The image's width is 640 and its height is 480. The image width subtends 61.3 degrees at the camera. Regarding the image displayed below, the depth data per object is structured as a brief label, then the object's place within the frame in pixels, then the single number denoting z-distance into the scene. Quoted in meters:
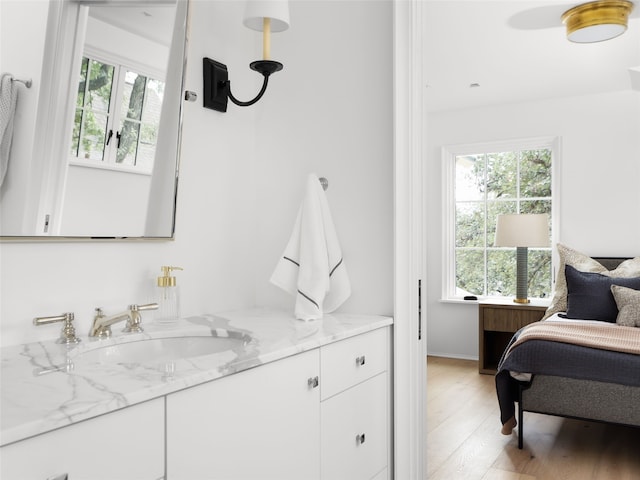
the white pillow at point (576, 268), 4.08
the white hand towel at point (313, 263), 1.81
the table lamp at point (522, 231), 4.53
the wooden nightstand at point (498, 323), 4.56
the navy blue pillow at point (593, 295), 3.80
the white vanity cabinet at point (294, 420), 1.10
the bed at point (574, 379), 2.79
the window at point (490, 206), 5.00
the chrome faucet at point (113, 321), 1.44
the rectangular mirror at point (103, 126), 1.35
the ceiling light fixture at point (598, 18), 3.02
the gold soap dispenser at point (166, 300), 1.65
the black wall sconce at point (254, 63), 1.69
